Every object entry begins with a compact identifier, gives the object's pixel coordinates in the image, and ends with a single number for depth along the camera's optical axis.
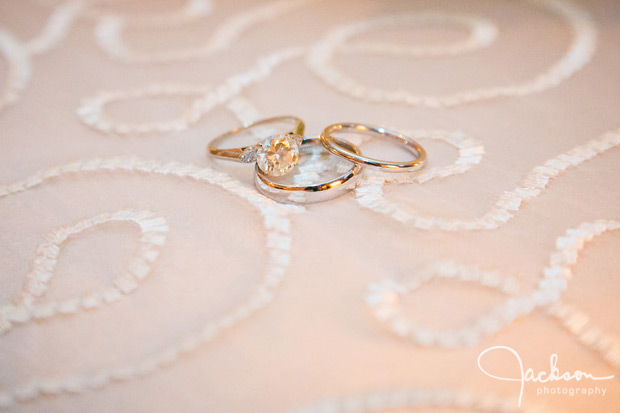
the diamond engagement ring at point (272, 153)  0.16
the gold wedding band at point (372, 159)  0.15
